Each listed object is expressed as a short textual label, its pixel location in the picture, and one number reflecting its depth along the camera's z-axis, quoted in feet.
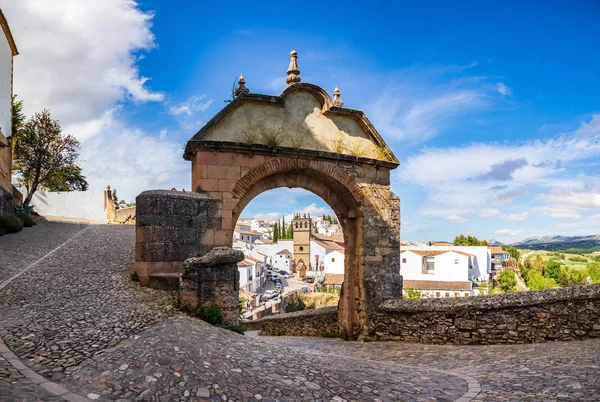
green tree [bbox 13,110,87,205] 84.43
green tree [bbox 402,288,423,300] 128.46
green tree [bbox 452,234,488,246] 228.84
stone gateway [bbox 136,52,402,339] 25.66
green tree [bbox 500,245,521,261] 248.44
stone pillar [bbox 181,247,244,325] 21.40
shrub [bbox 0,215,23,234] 53.47
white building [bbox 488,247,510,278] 215.51
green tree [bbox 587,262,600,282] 186.29
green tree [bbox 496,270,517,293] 153.37
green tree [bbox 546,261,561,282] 193.13
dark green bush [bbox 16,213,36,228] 65.02
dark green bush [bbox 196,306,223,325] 21.20
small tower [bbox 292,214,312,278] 244.83
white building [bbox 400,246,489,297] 156.25
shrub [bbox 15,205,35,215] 70.02
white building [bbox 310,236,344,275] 237.66
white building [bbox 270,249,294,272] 245.45
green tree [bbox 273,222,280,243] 284.28
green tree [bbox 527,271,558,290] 155.14
